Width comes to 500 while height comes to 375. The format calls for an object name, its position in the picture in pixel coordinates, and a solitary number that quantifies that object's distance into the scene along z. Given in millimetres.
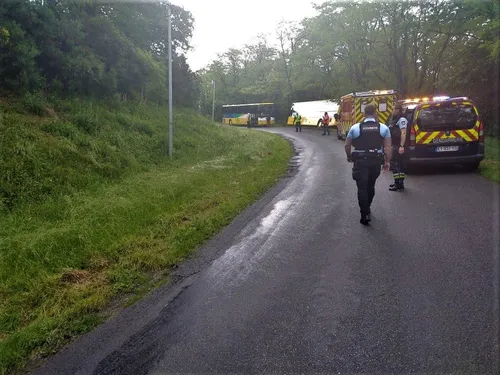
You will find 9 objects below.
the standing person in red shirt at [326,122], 29397
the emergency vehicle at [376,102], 20141
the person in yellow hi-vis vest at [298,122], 33438
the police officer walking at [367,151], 6043
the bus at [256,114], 48438
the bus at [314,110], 38325
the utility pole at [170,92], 12638
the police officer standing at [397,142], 8281
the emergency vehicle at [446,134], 9555
